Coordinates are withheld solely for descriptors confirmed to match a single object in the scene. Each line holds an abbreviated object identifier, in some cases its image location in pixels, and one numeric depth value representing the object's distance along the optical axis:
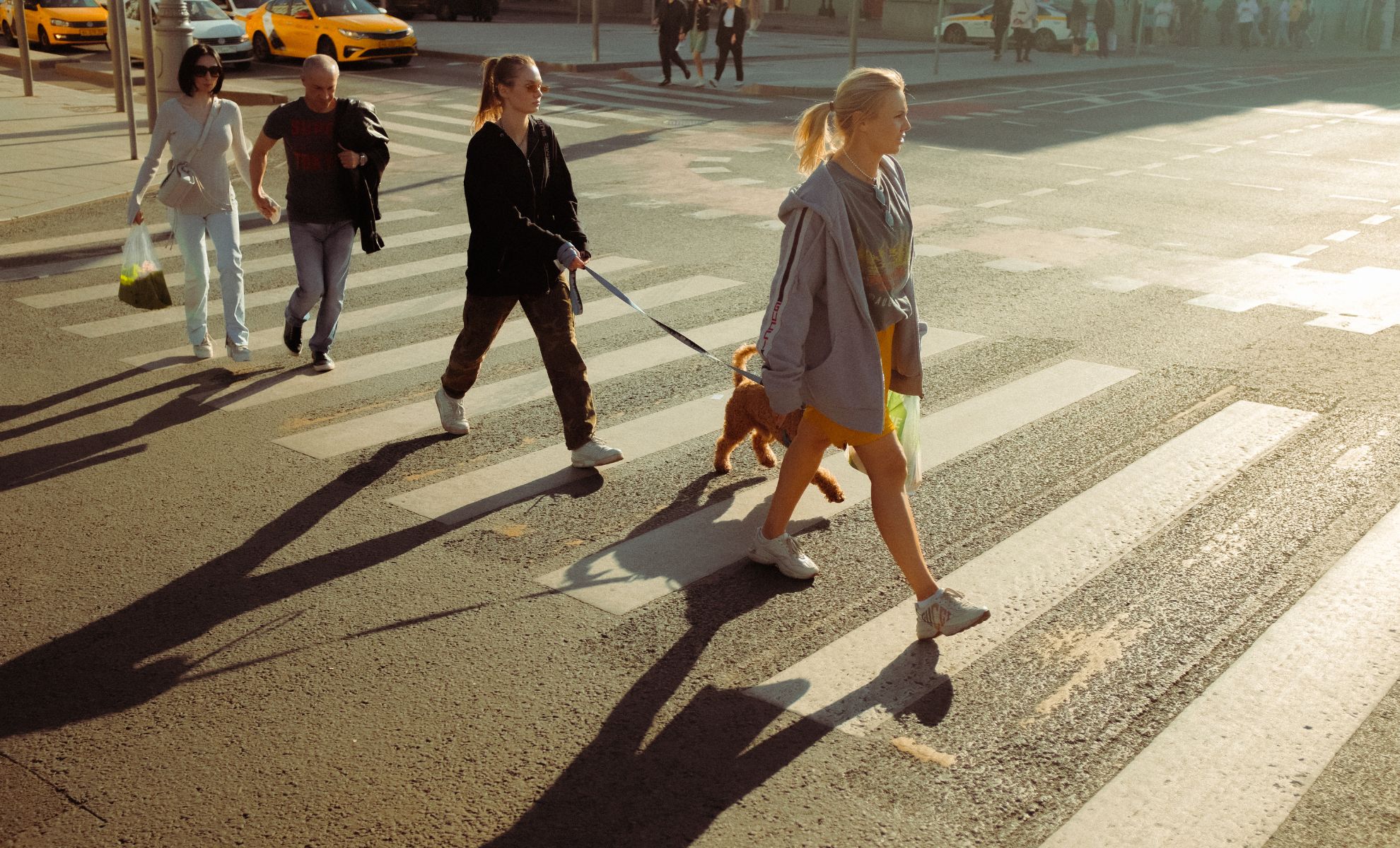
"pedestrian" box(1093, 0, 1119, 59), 39.47
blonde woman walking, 4.51
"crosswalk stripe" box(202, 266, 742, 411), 7.63
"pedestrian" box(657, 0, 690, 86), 26.36
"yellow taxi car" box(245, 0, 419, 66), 27.56
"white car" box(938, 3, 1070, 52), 41.59
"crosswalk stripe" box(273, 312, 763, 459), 6.92
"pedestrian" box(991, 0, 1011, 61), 35.59
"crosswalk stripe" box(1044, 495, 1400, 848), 3.75
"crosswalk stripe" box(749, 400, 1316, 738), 4.47
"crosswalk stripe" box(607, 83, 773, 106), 24.69
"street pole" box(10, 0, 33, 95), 20.12
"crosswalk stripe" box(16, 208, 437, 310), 9.55
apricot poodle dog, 6.10
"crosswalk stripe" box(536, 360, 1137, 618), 5.30
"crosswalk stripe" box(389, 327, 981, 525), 6.11
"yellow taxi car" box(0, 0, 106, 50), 29.38
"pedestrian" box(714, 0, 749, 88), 27.06
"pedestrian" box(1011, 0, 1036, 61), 34.88
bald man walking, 7.70
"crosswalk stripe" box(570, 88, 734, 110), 23.63
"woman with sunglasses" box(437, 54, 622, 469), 6.11
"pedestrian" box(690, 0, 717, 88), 26.91
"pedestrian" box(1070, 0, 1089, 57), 40.56
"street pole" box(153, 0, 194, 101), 14.47
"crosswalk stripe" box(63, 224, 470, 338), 8.96
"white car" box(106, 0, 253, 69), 26.12
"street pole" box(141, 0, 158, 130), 15.30
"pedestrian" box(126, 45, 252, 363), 7.83
